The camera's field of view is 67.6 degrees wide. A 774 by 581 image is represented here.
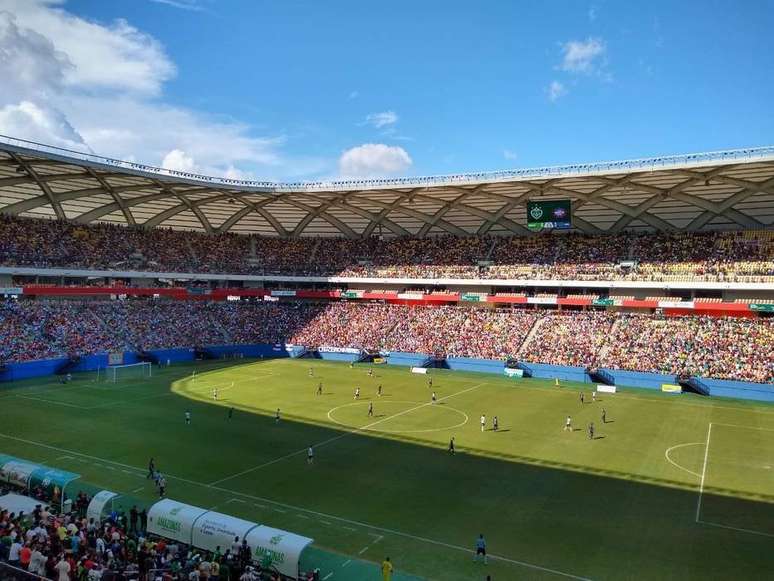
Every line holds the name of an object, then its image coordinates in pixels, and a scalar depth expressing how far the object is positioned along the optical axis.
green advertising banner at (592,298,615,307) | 59.94
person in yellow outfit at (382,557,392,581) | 16.84
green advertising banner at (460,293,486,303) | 67.86
